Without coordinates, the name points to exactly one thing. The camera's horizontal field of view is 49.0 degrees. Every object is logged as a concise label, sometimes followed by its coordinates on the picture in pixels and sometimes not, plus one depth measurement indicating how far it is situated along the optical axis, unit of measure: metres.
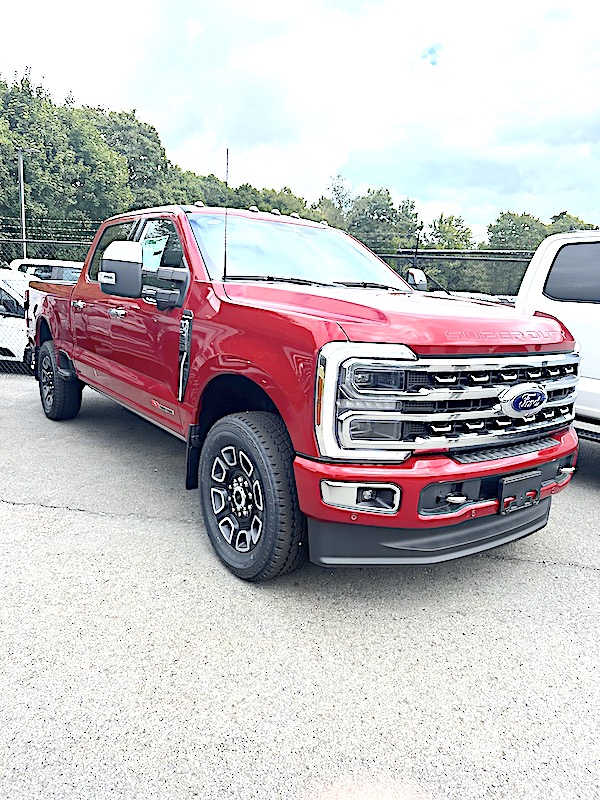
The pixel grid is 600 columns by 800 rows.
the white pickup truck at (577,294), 5.17
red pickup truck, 2.84
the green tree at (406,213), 90.31
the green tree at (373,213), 92.94
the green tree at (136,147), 78.25
